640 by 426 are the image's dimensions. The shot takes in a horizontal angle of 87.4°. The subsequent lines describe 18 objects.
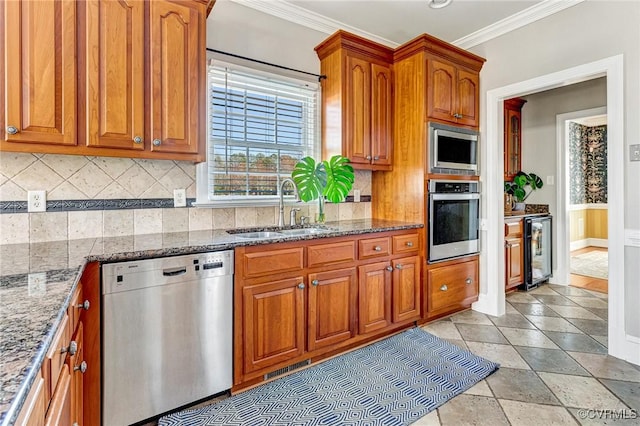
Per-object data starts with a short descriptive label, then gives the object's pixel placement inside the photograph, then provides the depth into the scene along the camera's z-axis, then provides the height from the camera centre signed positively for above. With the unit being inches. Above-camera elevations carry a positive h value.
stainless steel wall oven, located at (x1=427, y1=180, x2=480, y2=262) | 113.6 -2.1
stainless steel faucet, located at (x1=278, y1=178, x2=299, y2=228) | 103.9 +4.9
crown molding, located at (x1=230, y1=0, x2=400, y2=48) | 105.2 +66.4
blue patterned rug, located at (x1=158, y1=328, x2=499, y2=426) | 69.3 -41.6
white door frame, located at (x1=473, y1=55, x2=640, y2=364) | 91.9 +6.9
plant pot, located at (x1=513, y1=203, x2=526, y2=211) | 174.7 +3.2
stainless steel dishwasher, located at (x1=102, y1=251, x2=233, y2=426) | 61.7 -23.6
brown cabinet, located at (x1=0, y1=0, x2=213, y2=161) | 63.1 +28.7
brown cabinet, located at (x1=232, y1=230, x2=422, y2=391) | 76.7 -22.3
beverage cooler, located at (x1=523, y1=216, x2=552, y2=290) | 154.5 -18.3
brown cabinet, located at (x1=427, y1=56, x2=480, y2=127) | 112.9 +42.5
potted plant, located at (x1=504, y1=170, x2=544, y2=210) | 174.4 +14.1
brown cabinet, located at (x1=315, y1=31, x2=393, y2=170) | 110.8 +38.9
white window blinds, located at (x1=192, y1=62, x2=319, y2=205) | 98.0 +26.1
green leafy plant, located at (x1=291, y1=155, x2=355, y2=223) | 105.0 +11.1
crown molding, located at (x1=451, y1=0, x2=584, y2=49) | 105.5 +65.9
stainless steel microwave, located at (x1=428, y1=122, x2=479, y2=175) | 112.7 +22.3
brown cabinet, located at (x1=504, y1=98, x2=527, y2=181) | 175.0 +40.1
